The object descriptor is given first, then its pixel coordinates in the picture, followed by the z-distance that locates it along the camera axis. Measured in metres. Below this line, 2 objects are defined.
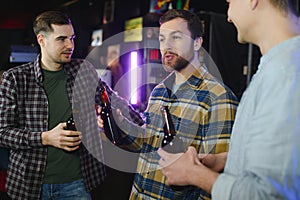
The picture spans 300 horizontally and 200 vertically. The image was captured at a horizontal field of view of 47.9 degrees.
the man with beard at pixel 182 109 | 1.48
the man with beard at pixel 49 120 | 1.88
